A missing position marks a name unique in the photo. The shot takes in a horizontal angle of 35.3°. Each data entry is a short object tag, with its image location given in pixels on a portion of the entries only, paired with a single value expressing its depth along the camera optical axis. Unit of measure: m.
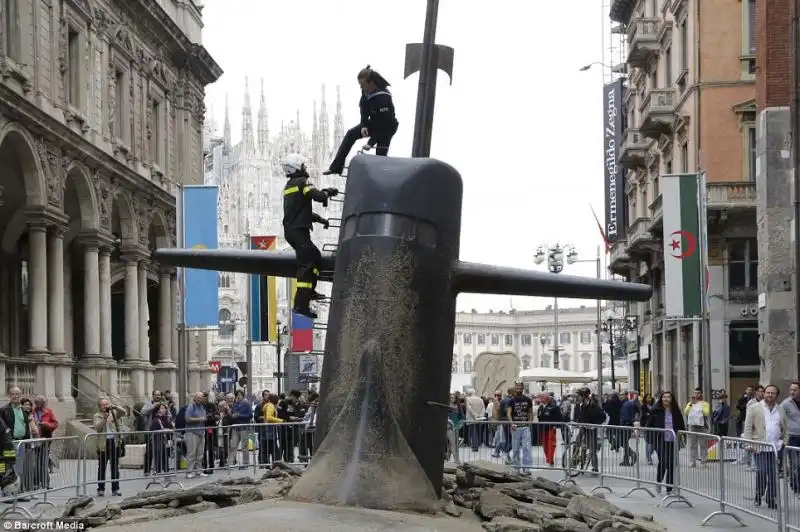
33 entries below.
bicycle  22.38
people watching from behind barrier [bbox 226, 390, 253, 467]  23.31
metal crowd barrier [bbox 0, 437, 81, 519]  16.50
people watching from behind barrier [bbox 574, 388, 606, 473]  22.12
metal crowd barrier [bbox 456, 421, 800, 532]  14.44
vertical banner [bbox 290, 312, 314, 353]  33.70
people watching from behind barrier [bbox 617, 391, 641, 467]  21.17
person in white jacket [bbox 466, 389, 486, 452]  32.19
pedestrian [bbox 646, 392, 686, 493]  19.03
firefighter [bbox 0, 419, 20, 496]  15.98
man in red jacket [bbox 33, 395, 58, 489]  22.27
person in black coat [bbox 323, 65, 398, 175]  10.27
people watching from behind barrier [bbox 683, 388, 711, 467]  25.25
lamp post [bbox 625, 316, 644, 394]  55.24
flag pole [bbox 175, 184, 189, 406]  30.94
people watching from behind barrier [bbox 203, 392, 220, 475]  22.64
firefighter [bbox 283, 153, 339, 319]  10.05
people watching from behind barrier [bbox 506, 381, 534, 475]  23.38
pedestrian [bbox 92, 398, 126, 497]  19.92
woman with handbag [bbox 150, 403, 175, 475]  21.19
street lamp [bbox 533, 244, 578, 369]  42.53
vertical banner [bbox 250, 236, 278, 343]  40.59
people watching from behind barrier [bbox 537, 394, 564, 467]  23.42
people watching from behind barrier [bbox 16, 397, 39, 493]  16.89
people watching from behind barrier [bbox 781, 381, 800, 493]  17.72
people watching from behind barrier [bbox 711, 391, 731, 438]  29.36
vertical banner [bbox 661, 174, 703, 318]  28.28
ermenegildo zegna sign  55.53
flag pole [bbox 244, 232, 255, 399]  40.68
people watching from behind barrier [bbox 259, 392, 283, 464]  23.16
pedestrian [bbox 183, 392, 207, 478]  22.11
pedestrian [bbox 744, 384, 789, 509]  14.62
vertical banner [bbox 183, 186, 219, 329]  31.00
